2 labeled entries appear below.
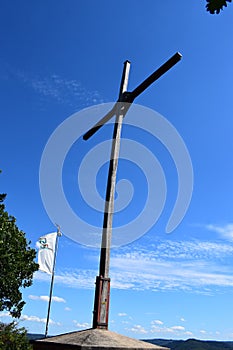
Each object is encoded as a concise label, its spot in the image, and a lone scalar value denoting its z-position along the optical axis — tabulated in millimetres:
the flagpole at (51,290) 21344
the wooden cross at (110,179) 3803
